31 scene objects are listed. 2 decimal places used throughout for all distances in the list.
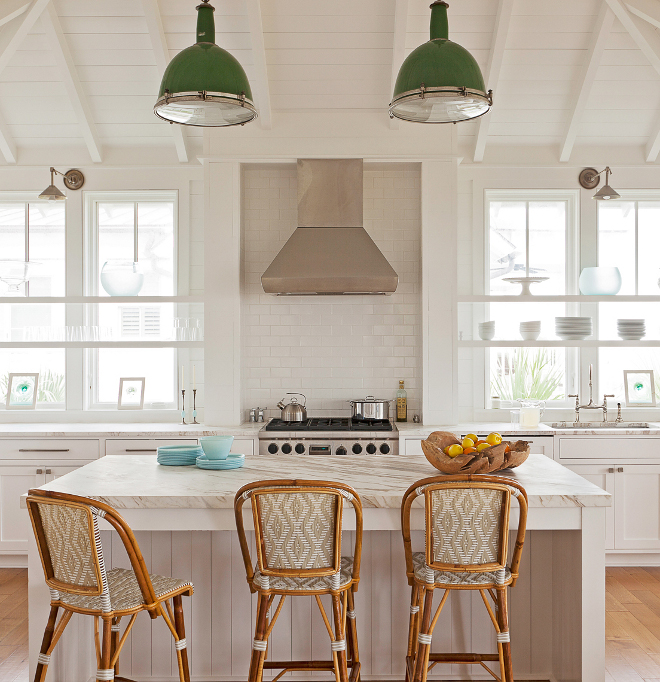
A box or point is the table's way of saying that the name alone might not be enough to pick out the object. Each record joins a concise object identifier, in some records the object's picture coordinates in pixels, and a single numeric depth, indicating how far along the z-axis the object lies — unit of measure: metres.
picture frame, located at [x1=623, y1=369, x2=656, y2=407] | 5.36
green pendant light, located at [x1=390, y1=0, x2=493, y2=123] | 2.45
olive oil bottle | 5.23
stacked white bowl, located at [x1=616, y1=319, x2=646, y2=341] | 5.19
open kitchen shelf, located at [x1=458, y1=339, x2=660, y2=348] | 5.17
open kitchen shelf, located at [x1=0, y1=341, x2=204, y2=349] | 5.21
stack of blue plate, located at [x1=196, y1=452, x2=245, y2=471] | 3.10
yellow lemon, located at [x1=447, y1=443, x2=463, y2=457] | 2.83
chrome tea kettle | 4.93
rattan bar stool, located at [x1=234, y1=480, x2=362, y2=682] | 2.37
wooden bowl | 2.81
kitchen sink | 5.04
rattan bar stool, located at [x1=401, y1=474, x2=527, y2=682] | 2.40
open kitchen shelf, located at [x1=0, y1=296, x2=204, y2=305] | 5.18
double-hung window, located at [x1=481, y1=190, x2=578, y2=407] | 5.46
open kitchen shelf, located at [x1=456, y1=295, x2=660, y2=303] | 5.17
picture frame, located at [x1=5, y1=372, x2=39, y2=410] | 5.39
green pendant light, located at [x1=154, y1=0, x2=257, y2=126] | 2.47
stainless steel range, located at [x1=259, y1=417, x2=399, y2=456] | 4.66
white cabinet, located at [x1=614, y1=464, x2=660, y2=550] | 4.76
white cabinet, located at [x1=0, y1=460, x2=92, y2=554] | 4.72
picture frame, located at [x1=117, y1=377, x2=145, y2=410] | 5.39
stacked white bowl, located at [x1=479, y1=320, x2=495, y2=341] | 5.28
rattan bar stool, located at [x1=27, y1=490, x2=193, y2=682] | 2.28
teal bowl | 3.12
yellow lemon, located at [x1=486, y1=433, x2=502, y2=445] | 2.91
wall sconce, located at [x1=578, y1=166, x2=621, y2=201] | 5.31
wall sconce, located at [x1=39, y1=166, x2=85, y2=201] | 5.37
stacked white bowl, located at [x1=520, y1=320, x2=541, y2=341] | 5.21
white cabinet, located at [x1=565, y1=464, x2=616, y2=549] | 4.73
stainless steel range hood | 4.67
